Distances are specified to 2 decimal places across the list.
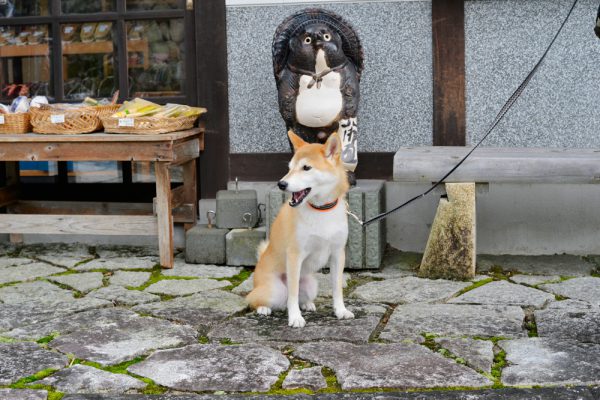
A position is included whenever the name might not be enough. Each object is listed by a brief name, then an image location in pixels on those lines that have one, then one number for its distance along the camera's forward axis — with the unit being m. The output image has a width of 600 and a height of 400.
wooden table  5.63
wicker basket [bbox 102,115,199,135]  5.63
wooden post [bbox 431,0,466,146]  6.00
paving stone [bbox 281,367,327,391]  3.55
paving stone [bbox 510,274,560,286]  5.25
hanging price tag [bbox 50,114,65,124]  5.77
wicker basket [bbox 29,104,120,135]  5.78
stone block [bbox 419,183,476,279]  5.29
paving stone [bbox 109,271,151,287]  5.38
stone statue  5.43
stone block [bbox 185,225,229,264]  5.85
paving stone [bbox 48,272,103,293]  5.29
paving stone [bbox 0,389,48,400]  3.45
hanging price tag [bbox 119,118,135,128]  5.64
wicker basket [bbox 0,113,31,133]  5.88
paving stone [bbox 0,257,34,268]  5.98
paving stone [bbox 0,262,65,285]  5.57
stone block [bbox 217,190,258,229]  5.93
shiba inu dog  4.18
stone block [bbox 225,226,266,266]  5.79
